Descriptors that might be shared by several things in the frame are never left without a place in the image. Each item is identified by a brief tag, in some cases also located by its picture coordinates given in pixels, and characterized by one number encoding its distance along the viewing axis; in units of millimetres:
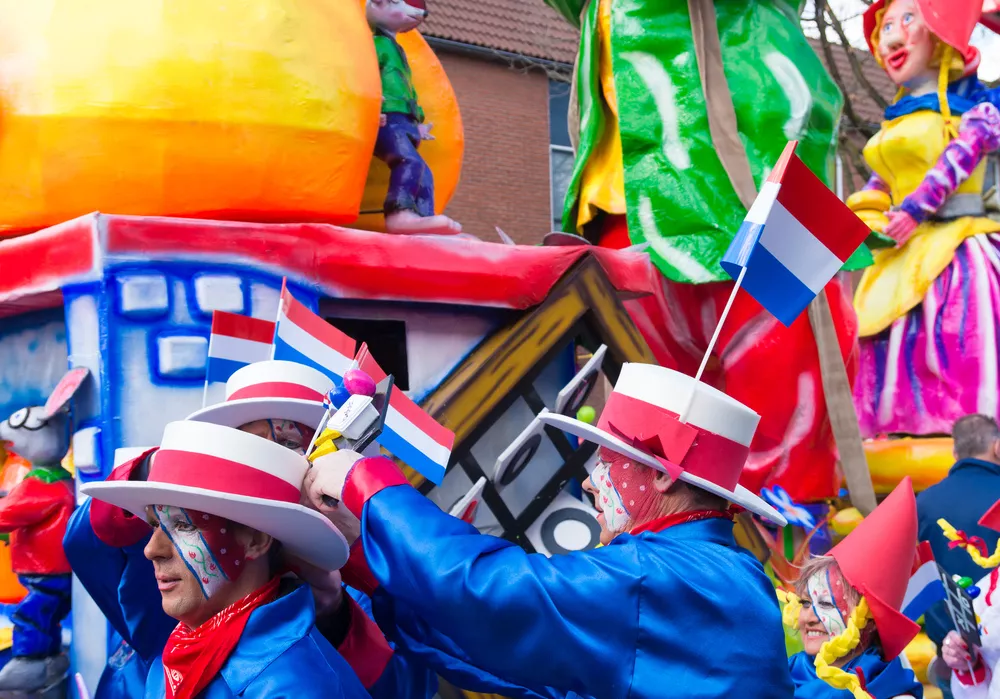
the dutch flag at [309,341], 2844
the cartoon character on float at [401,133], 3715
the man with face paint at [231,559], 1961
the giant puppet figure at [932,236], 5535
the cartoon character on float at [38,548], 3191
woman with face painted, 2945
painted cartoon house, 3143
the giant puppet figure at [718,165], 4617
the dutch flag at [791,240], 2303
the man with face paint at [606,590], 1767
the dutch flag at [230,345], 3061
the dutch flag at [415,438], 2369
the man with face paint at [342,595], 2336
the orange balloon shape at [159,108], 3264
